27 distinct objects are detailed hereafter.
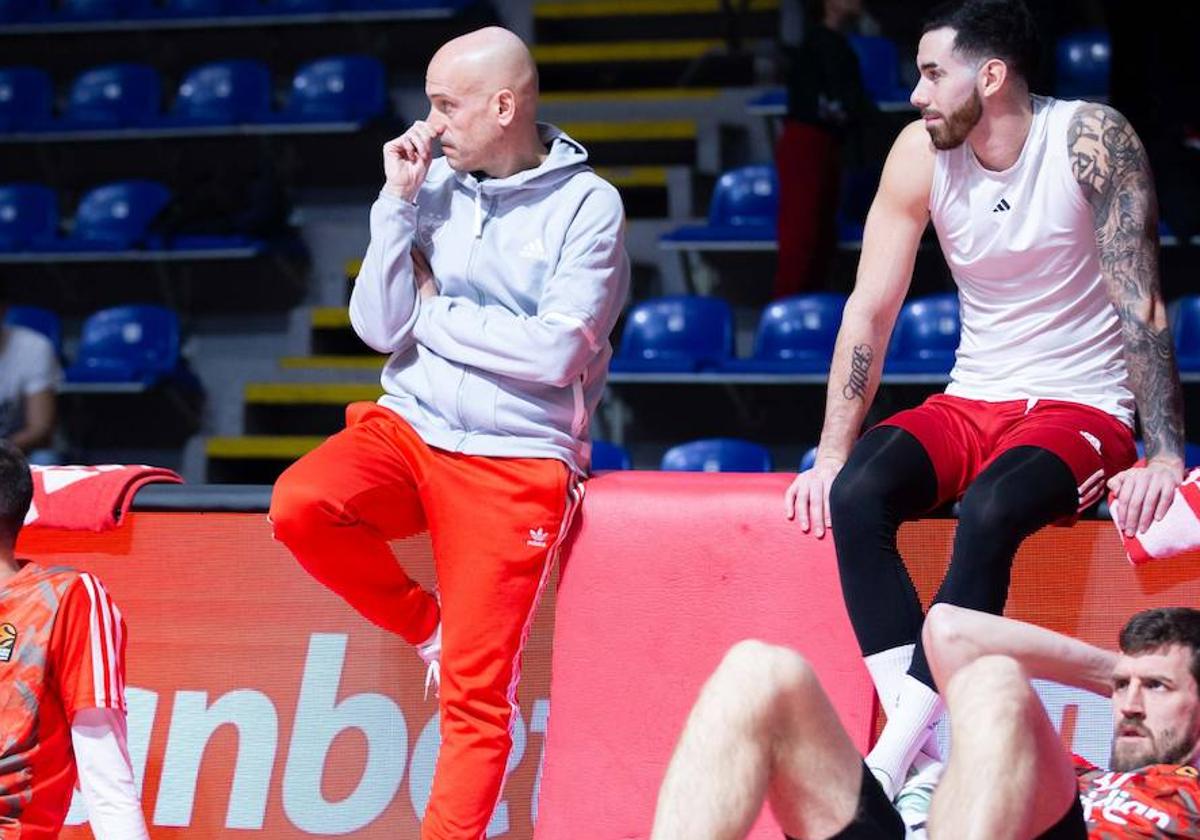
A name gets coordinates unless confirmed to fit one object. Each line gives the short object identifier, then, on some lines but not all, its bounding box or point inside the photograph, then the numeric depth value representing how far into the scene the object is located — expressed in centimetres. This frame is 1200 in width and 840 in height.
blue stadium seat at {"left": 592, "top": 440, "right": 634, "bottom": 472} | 1236
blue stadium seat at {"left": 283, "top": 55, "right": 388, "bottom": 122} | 1731
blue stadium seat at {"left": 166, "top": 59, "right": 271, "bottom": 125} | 1789
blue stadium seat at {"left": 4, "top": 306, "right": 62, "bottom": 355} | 1658
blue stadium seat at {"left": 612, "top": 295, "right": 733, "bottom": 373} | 1466
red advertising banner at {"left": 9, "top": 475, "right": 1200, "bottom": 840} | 773
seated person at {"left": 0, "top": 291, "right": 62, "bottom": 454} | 1429
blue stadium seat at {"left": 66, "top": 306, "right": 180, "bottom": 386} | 1617
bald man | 727
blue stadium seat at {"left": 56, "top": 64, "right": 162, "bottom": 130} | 1831
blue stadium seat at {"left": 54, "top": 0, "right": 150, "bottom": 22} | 1878
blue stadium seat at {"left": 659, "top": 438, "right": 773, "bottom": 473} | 1242
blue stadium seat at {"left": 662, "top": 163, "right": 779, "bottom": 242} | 1570
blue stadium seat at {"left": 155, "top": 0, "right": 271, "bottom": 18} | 1839
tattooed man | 682
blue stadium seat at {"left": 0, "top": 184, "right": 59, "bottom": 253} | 1764
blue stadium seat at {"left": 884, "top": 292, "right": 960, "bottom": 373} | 1363
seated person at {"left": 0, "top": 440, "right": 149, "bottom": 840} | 696
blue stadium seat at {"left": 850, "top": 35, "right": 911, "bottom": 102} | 1606
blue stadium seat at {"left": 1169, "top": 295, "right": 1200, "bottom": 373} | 1320
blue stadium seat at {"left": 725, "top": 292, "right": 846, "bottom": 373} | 1412
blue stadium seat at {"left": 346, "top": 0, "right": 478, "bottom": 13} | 1764
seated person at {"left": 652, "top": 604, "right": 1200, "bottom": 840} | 481
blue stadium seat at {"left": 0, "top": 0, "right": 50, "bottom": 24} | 1905
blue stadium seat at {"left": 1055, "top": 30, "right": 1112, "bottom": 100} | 1509
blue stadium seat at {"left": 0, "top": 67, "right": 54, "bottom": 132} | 1852
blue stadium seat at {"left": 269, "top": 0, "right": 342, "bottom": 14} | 1814
